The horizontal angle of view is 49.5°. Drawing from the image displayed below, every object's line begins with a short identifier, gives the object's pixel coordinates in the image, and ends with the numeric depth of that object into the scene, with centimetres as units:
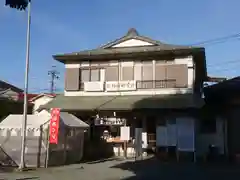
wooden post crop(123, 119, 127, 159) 1663
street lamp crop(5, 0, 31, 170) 1155
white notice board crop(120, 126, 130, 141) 1464
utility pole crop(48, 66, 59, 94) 4659
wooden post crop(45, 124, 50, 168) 1231
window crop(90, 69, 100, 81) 1860
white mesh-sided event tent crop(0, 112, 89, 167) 1229
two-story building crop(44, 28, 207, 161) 1608
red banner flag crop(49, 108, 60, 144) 1228
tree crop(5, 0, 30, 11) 634
